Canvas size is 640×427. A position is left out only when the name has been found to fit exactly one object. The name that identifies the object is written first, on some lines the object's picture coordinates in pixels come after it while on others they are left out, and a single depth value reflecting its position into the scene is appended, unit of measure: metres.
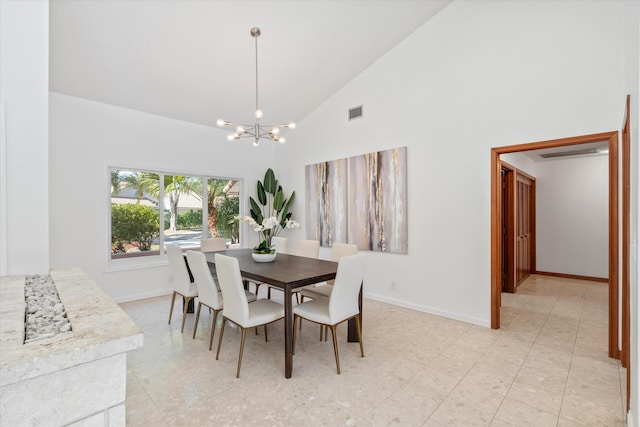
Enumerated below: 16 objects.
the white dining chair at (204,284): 2.85
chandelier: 3.21
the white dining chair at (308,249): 4.07
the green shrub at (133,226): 4.51
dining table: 2.44
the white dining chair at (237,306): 2.45
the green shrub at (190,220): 5.13
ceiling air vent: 5.28
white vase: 3.35
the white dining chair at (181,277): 3.34
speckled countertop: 0.78
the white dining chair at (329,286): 3.38
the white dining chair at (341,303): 2.51
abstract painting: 4.22
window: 4.55
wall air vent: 4.71
